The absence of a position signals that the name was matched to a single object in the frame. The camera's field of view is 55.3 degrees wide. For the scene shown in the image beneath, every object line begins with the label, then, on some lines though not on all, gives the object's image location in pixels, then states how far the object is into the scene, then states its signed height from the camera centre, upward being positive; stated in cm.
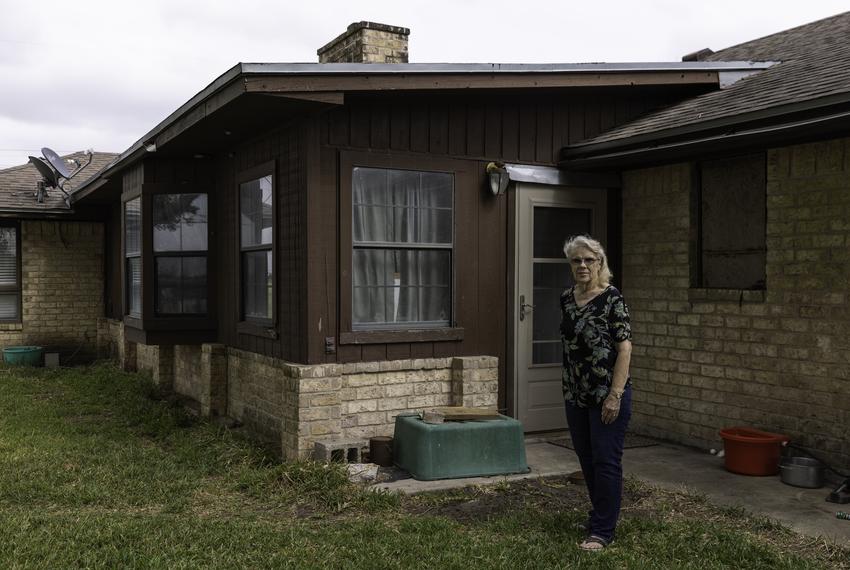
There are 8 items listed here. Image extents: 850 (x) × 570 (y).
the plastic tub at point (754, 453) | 633 -136
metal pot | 599 -143
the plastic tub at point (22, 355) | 1364 -127
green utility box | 625 -132
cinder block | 642 -136
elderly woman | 468 -58
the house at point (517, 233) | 644 +43
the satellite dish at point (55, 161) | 1356 +202
